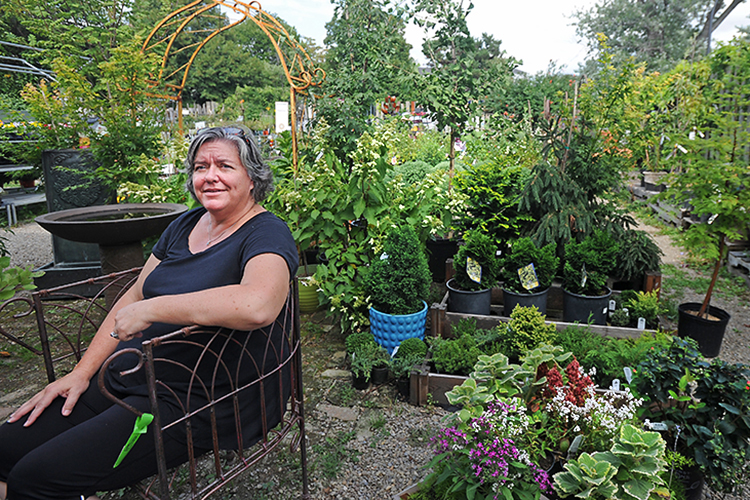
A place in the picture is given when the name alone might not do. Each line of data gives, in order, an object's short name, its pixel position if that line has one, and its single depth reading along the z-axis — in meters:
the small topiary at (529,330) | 2.60
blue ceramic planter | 2.94
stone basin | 2.75
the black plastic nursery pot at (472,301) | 3.18
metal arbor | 4.03
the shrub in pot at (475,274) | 3.12
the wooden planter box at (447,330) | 2.60
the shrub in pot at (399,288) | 2.93
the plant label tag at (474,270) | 3.14
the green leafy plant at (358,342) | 2.96
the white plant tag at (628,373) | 2.15
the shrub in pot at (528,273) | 3.11
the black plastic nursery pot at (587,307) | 3.09
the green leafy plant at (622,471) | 1.34
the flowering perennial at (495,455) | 1.47
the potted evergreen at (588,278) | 3.11
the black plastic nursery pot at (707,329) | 3.12
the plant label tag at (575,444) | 1.61
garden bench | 1.22
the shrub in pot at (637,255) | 3.48
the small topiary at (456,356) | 2.64
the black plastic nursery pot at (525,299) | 3.12
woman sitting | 1.25
